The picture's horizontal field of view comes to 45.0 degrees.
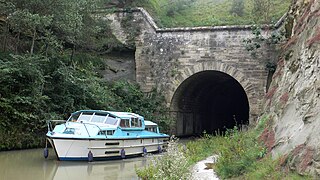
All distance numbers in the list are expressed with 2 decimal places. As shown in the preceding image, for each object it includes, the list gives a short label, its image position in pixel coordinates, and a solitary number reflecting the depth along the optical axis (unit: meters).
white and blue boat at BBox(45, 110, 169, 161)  13.30
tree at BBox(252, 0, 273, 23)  25.05
